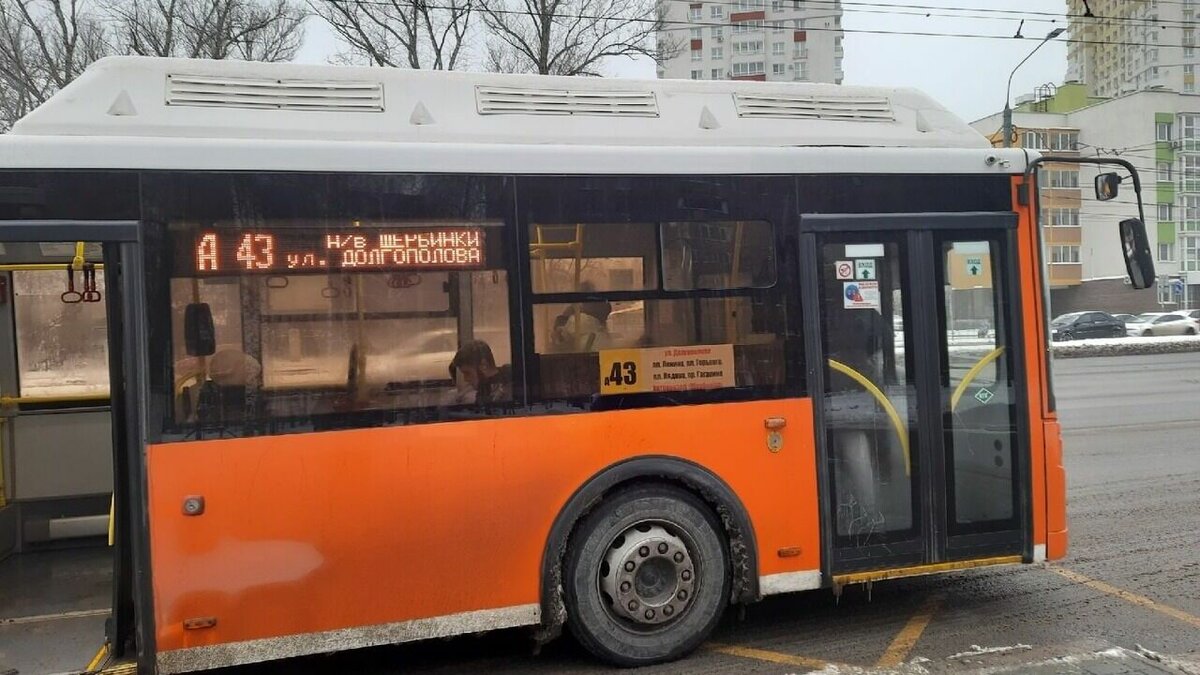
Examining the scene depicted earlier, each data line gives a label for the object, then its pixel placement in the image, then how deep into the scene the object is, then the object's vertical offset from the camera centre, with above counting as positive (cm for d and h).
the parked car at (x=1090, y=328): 4012 -36
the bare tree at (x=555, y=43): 2717 +961
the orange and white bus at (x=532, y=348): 383 -3
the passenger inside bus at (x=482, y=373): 414 -13
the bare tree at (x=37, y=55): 2283 +862
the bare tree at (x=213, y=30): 2456 +966
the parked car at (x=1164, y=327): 3941 -45
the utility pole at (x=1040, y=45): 1748 +583
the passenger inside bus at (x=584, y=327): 426 +8
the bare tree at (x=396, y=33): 2728 +1034
